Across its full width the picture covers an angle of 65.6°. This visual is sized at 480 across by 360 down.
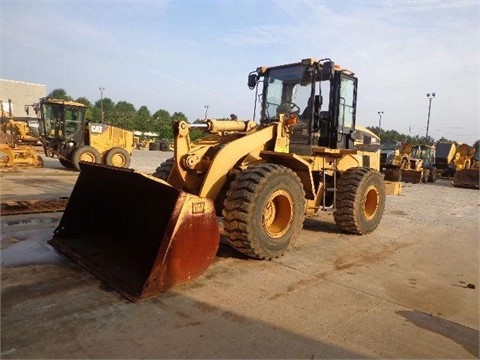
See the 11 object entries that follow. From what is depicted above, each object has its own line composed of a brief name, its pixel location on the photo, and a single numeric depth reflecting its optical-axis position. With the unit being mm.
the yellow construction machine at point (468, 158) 23370
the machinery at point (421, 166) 21172
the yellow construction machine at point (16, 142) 14336
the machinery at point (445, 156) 25000
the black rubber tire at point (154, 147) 39594
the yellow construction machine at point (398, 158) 20577
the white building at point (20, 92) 50281
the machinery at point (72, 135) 14984
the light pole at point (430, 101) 45812
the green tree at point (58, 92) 91019
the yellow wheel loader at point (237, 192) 3826
